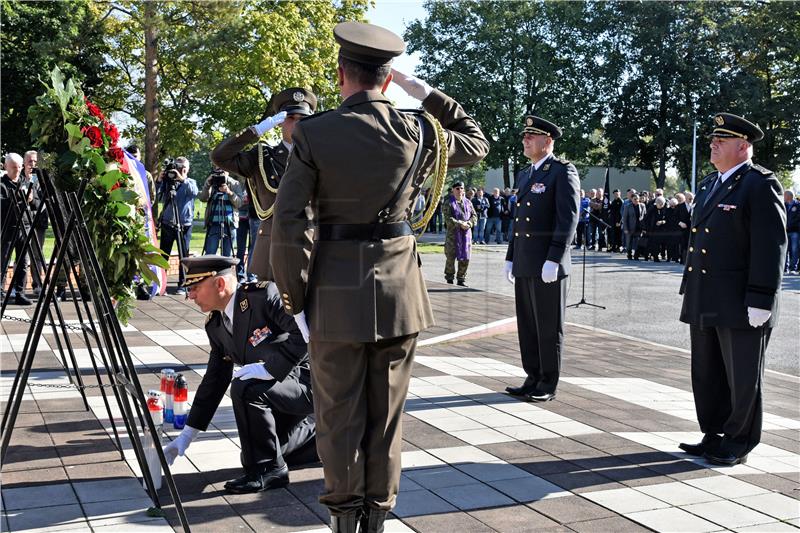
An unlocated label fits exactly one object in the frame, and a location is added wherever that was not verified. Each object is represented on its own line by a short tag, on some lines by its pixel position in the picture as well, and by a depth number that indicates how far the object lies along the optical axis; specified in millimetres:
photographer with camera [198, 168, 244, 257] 14633
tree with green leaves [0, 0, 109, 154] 32906
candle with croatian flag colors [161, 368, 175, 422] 5844
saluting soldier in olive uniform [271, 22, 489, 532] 3543
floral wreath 4512
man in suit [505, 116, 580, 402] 7070
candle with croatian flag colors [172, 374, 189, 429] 5777
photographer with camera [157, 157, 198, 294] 14531
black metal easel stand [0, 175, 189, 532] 4262
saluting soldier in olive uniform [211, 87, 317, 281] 6422
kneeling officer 4785
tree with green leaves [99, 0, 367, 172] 30906
